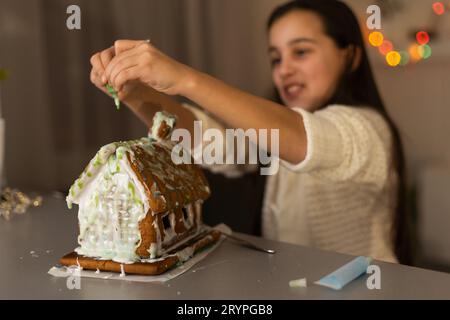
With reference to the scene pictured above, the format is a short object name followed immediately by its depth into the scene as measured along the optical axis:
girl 1.23
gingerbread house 0.74
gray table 0.68
